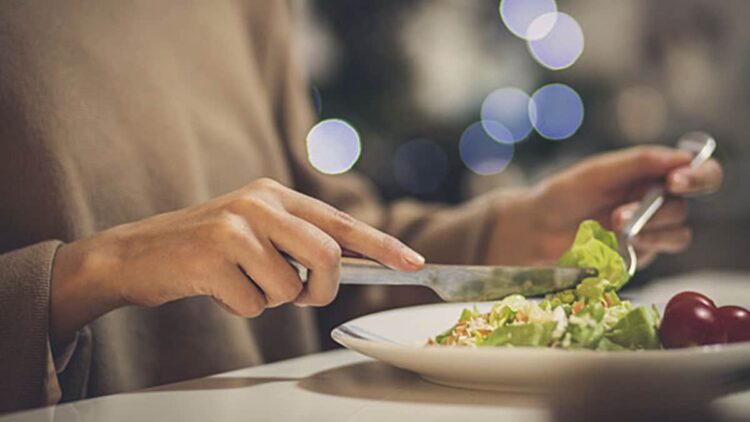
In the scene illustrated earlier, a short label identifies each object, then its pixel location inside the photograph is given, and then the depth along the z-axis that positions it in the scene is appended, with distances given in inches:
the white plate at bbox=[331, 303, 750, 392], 20.3
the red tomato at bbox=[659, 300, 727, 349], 24.7
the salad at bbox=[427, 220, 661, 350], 23.7
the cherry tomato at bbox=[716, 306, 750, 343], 26.3
